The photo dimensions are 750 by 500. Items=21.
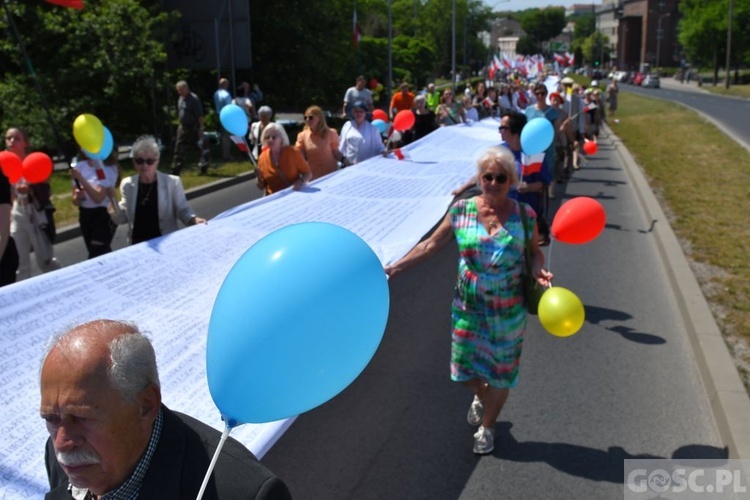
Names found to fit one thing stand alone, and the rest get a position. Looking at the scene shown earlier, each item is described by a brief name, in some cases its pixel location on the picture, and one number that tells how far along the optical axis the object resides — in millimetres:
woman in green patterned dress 4312
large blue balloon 2215
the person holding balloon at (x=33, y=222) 6855
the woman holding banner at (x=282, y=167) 7793
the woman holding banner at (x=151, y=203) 5598
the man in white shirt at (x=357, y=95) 19781
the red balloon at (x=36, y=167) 6379
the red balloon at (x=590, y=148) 14961
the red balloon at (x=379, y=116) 14956
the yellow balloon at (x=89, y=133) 6094
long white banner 3502
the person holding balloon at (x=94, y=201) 6469
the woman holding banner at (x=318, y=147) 8930
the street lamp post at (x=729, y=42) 74875
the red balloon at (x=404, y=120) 12508
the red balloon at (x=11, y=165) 5996
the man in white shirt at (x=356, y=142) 10297
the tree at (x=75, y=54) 16922
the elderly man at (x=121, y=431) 1887
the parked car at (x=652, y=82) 85750
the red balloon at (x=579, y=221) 5125
